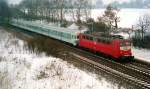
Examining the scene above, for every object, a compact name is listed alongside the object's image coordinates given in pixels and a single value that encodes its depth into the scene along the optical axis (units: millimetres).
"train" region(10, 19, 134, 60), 30484
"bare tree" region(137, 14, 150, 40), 42719
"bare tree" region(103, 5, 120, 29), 56562
